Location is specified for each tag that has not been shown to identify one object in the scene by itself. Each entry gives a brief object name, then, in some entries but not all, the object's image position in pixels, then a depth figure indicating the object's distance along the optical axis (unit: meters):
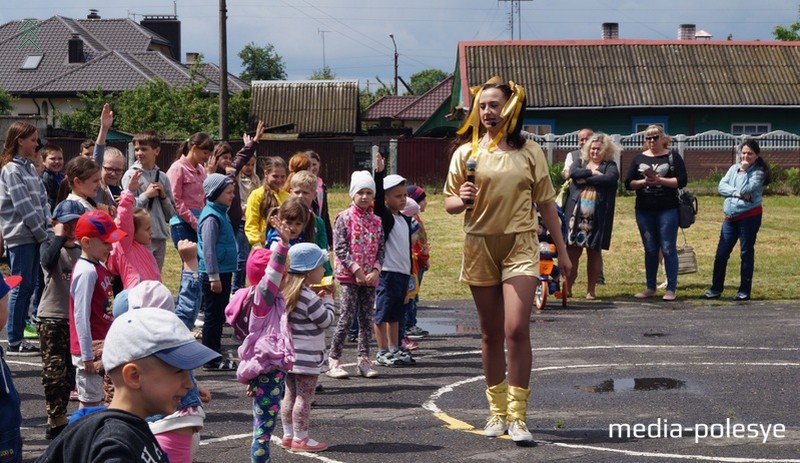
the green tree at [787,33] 64.00
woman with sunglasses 15.04
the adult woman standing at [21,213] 10.59
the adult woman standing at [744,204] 14.98
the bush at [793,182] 33.93
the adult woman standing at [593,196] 15.20
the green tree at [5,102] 60.53
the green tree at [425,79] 154.00
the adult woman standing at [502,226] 7.82
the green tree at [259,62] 101.81
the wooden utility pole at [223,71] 37.88
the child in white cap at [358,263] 10.22
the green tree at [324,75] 98.99
